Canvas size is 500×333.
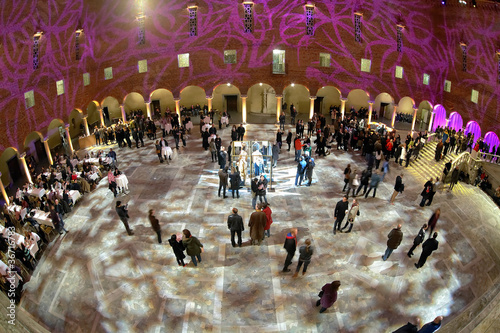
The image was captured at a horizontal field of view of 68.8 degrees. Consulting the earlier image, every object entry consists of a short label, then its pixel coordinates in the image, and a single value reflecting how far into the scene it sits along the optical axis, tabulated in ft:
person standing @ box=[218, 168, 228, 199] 46.85
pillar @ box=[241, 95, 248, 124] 85.61
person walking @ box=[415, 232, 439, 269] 33.60
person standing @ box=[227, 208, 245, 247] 36.14
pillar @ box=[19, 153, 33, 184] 62.72
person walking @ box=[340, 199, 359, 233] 39.19
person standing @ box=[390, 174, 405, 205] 45.37
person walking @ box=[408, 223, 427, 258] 36.06
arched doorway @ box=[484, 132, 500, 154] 65.38
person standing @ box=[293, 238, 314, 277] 32.12
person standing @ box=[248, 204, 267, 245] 36.35
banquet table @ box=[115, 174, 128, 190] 50.44
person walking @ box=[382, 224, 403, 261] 34.55
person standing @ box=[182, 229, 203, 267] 33.99
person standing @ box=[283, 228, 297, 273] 32.73
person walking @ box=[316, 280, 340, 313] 28.71
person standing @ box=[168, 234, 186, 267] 33.81
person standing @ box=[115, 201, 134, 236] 38.70
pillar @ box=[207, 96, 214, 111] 85.46
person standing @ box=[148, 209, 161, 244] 37.78
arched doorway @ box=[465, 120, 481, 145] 71.10
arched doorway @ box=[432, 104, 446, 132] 80.92
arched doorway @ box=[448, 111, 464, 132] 75.97
